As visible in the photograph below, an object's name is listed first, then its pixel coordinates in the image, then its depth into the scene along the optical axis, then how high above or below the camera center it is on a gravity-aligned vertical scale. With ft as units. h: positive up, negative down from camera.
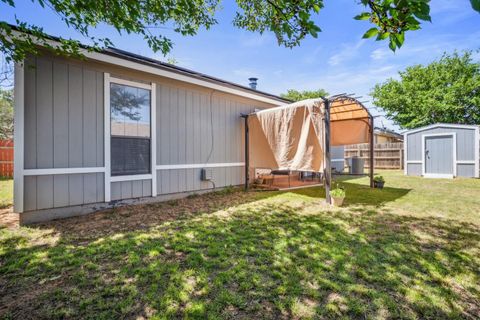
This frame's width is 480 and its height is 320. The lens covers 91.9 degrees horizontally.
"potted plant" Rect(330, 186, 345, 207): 16.41 -2.65
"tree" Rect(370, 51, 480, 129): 57.57 +17.50
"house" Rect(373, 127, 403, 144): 62.85 +6.89
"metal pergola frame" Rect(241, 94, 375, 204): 16.66 +1.63
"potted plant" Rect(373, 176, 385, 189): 23.68 -2.32
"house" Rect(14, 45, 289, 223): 12.82 +1.93
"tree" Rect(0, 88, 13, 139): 58.75 +13.68
